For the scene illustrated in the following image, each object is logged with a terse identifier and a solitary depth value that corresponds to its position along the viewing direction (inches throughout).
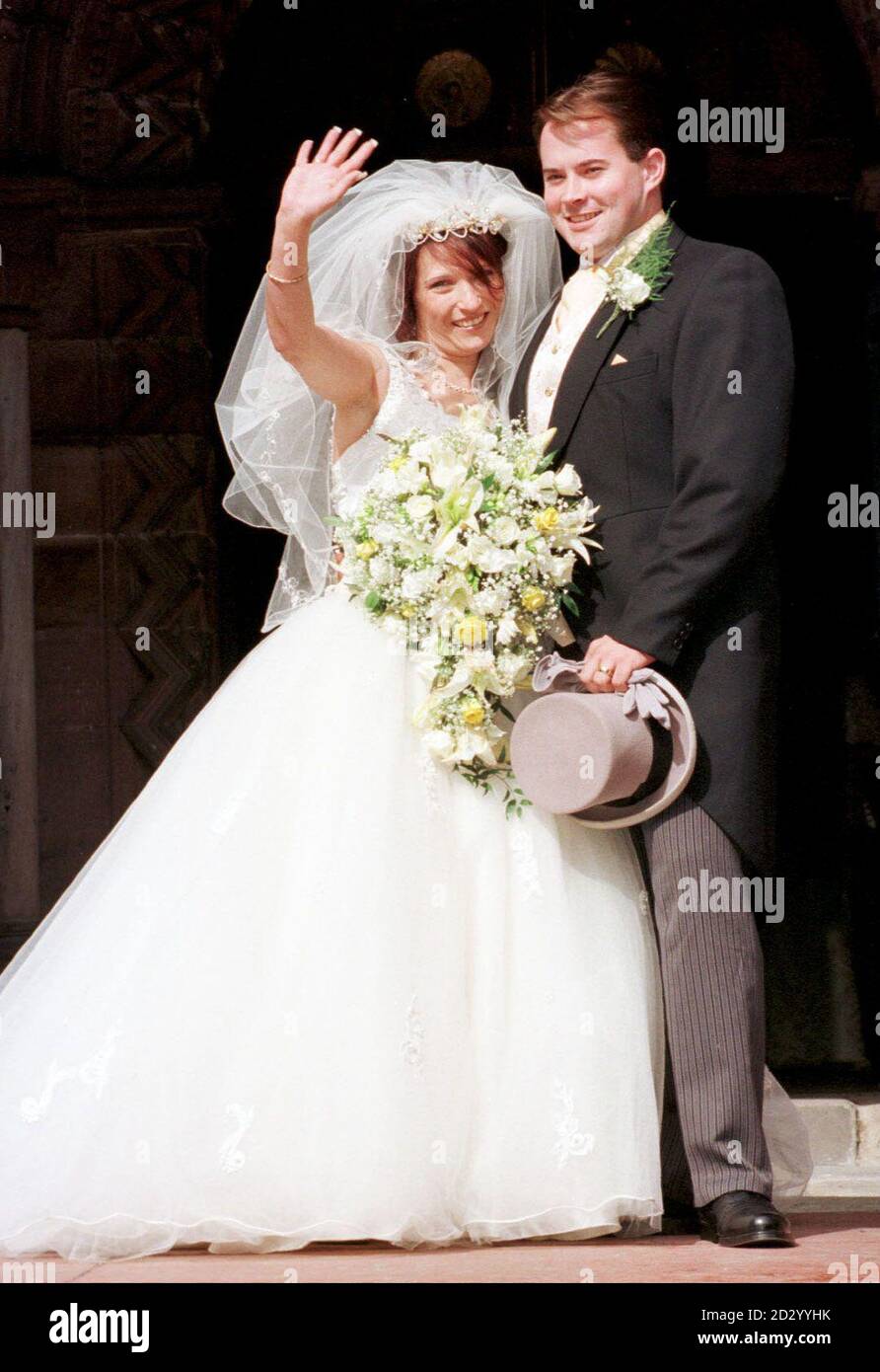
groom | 153.6
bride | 144.3
